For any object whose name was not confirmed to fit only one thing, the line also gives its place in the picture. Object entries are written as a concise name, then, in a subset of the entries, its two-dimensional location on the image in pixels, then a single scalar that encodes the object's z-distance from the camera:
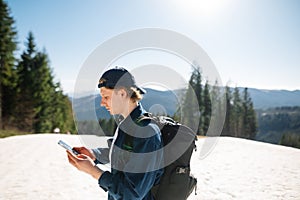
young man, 1.28
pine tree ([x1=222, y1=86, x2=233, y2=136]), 47.31
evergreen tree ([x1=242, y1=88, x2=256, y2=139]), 52.46
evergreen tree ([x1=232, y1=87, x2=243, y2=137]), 50.97
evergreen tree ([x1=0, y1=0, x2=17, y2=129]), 23.63
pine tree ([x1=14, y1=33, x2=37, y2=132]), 30.56
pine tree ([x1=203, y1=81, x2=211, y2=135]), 37.52
